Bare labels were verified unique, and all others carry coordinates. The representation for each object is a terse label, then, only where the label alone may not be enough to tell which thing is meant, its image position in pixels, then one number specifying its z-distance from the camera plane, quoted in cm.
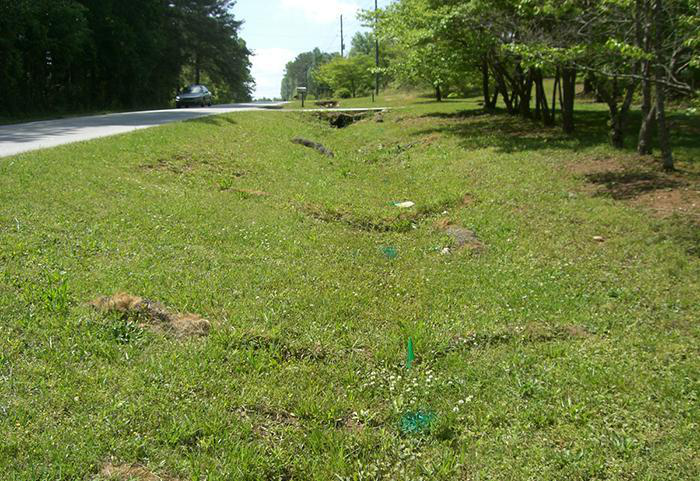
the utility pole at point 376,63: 5103
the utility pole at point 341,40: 7662
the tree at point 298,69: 14285
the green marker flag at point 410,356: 452
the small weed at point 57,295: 433
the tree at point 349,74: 5947
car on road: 2967
